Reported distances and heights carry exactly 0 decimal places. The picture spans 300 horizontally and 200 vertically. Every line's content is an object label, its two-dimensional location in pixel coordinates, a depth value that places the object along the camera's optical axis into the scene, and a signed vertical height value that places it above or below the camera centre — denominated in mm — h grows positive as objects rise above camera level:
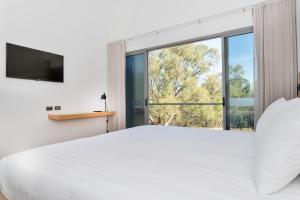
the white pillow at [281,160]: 724 -227
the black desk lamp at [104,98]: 4020 +75
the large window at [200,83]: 2982 +336
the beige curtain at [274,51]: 2439 +642
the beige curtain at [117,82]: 4047 +409
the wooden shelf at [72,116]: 3089 -237
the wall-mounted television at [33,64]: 2668 +572
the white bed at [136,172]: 755 -340
